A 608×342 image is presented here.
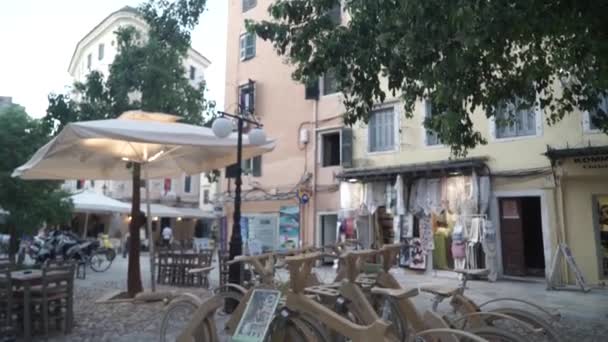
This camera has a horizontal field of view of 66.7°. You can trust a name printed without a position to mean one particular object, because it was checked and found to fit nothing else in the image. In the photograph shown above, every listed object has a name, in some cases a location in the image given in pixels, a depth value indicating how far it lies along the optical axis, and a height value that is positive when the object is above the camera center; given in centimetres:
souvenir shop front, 1114 +41
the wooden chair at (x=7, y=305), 492 -87
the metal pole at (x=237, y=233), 645 -10
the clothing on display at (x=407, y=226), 1241 +1
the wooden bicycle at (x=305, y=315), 317 -61
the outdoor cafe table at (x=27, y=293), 499 -73
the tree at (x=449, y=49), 482 +213
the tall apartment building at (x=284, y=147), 1476 +257
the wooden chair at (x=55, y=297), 514 -81
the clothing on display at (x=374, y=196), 1309 +86
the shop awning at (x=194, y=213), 2465 +69
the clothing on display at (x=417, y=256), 1216 -77
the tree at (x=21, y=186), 1032 +89
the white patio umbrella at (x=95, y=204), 1606 +77
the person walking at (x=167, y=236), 2156 -49
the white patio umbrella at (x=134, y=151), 626 +122
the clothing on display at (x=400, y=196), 1233 +81
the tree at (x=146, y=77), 1165 +389
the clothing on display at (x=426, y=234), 1209 -19
